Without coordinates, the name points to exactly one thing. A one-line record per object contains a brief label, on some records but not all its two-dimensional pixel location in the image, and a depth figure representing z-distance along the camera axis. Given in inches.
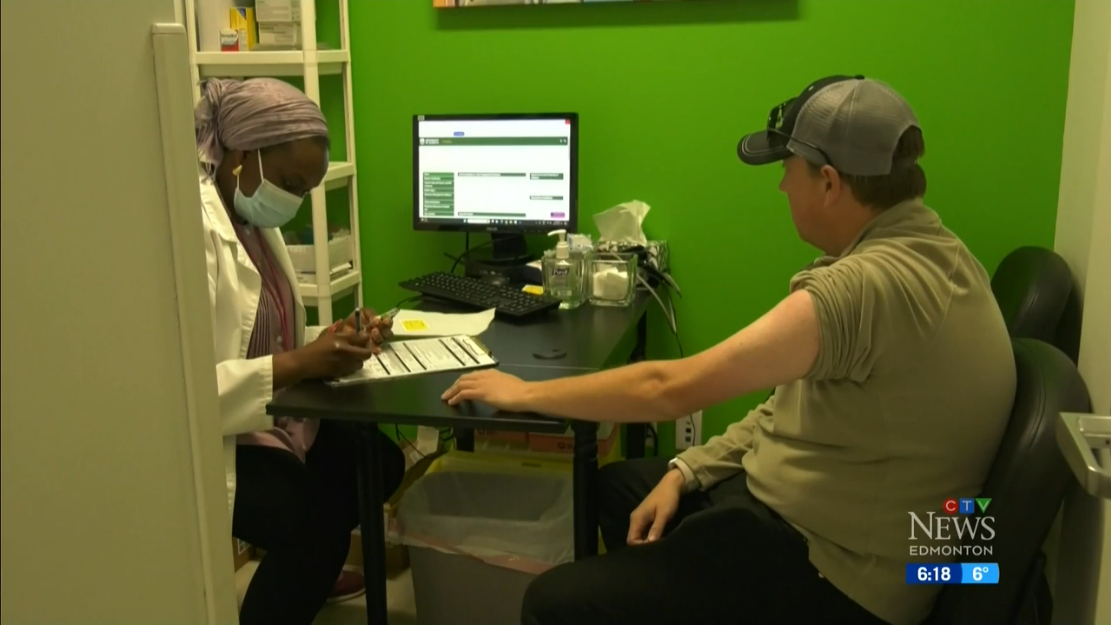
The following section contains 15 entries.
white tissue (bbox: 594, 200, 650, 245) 104.0
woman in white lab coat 72.7
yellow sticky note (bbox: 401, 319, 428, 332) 84.5
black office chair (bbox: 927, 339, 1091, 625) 51.3
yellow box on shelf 102.0
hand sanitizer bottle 91.2
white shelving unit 99.3
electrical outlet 109.0
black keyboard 87.1
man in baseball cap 53.5
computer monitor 102.0
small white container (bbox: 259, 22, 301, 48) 100.8
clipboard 70.1
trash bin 80.5
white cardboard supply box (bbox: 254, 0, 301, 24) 99.9
